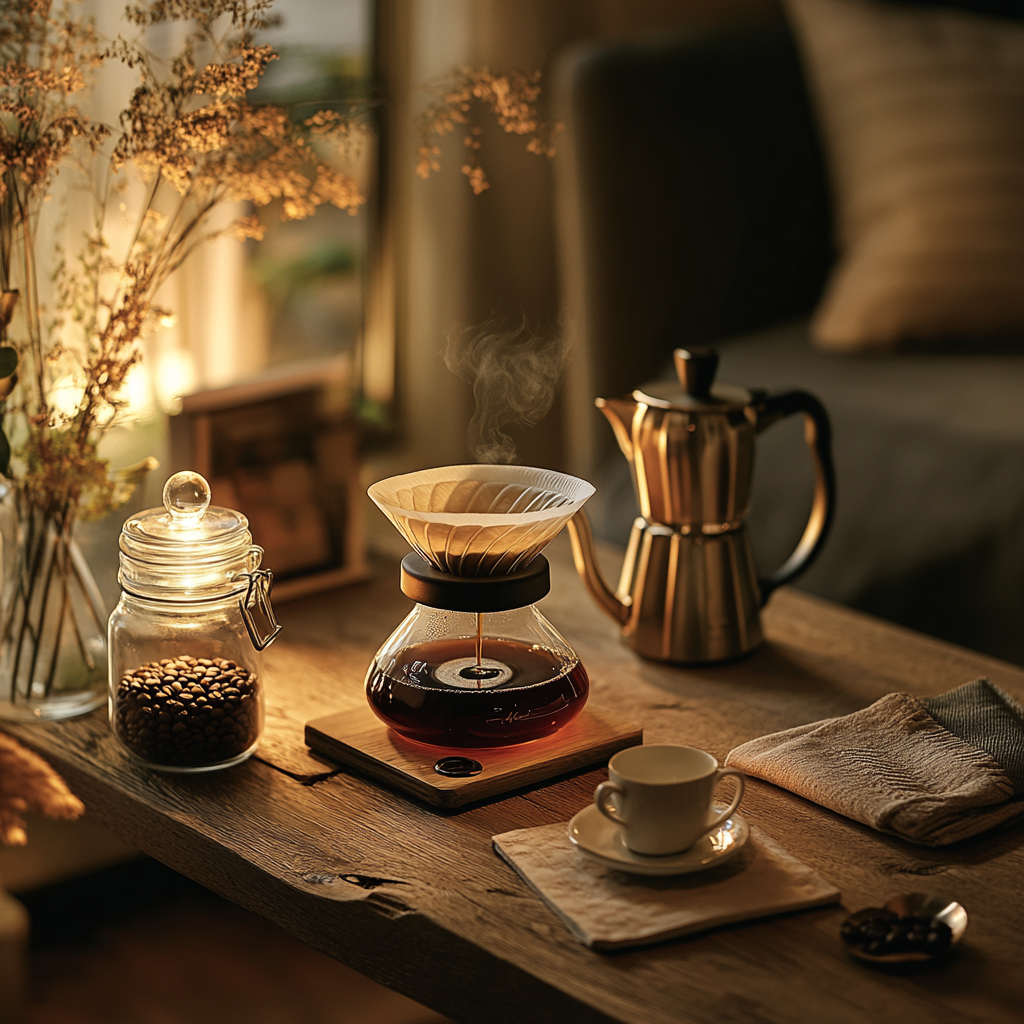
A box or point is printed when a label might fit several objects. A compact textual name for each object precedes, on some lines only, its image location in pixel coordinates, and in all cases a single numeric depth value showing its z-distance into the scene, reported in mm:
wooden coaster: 1377
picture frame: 1651
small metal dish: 1235
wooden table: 1225
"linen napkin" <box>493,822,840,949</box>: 1252
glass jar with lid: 1402
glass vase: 1502
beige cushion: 2120
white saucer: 1283
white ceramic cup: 1279
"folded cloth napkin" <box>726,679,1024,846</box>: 1352
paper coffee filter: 1366
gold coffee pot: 1535
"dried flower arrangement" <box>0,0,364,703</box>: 1429
